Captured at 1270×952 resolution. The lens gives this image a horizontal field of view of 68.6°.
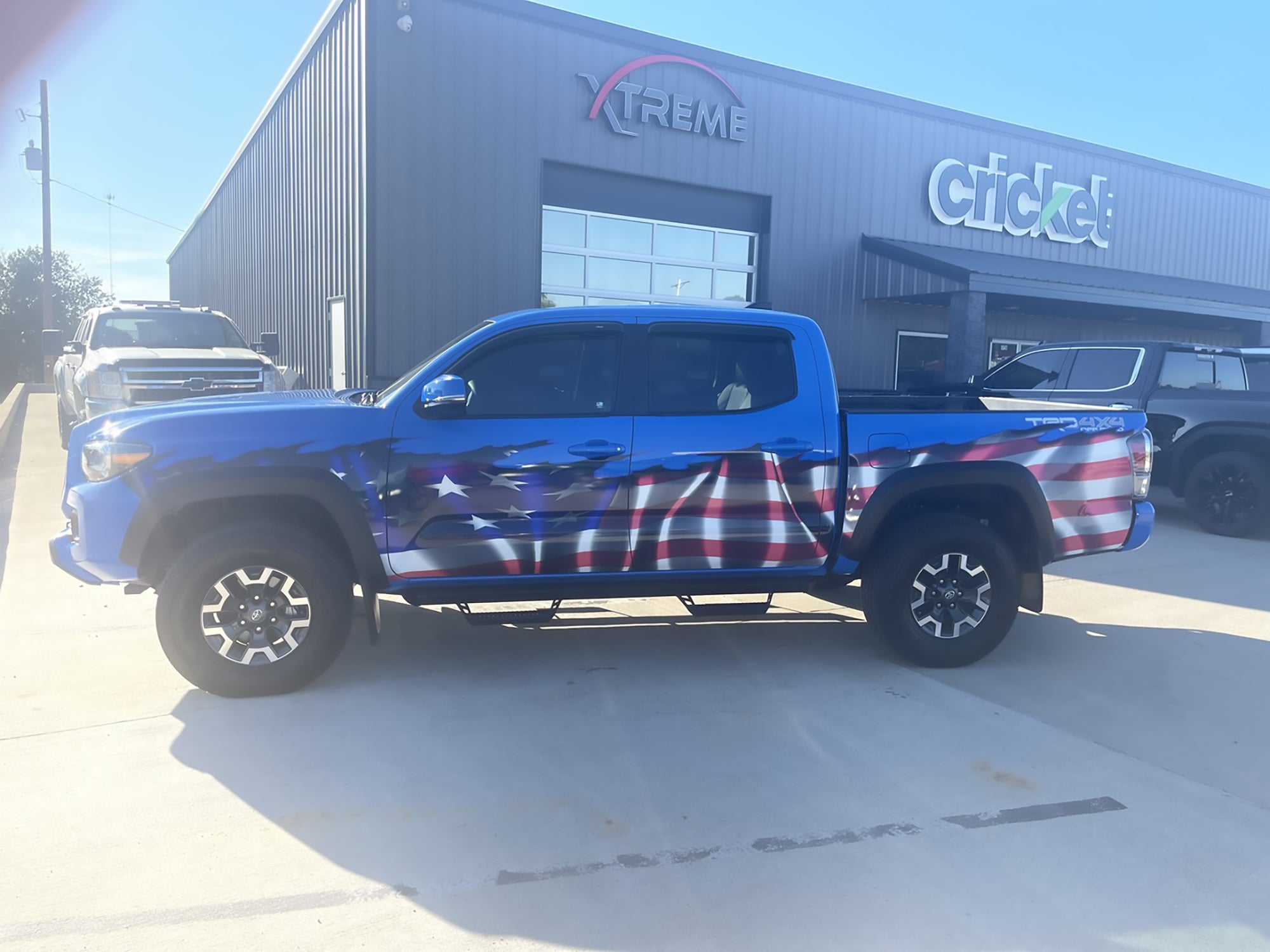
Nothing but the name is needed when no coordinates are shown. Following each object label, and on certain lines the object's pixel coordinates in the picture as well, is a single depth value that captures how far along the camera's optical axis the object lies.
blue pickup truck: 4.38
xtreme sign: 13.08
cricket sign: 16.80
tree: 41.91
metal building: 11.93
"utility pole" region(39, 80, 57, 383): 29.61
